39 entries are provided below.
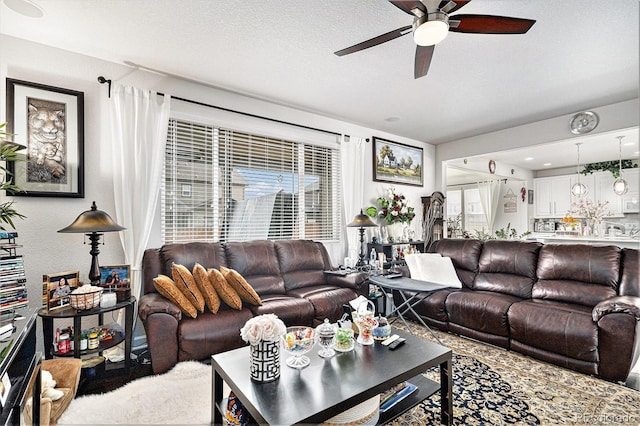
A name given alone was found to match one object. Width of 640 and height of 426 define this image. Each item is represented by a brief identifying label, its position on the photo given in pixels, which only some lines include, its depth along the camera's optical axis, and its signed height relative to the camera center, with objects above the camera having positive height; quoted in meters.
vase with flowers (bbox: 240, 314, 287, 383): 1.50 -0.64
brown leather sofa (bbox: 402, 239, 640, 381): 2.39 -0.89
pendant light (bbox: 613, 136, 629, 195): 5.31 +0.40
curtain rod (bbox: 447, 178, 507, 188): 8.00 +0.80
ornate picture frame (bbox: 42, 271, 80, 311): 2.24 -0.53
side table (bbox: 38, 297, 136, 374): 2.14 -0.81
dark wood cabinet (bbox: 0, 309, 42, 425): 1.26 -0.71
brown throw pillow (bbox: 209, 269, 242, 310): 2.61 -0.63
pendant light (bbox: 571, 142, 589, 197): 5.95 +0.41
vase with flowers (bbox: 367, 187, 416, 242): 4.70 -0.01
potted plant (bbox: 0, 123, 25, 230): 1.76 +0.38
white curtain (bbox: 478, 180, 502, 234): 8.09 +0.38
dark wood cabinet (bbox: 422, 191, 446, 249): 5.30 -0.11
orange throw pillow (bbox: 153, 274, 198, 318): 2.42 -0.62
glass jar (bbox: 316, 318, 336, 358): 1.83 -0.76
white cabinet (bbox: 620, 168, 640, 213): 6.41 +0.34
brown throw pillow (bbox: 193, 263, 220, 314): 2.55 -0.61
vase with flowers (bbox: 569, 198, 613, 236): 6.74 -0.05
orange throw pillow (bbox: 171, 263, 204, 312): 2.49 -0.57
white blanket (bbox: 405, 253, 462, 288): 3.79 -0.71
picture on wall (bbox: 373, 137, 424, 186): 4.87 +0.84
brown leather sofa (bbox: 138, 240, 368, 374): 2.31 -0.78
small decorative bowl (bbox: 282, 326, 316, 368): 1.71 -0.74
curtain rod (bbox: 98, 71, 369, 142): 2.79 +1.20
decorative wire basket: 2.18 -0.58
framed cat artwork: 2.42 +0.68
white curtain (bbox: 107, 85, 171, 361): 2.80 +0.51
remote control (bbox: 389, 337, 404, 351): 1.92 -0.83
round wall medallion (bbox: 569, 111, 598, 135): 3.83 +1.12
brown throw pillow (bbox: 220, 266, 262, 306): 2.68 -0.62
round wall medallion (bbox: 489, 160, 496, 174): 6.64 +0.98
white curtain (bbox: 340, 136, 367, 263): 4.42 +0.43
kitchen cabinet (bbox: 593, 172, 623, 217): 6.72 +0.36
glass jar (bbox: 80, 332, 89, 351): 2.28 -0.93
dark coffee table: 1.34 -0.84
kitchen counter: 5.47 -0.58
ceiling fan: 1.75 +1.13
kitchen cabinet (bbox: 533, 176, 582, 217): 7.44 +0.37
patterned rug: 1.94 -1.31
